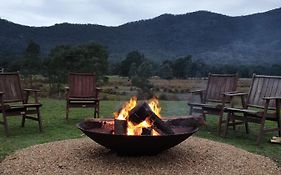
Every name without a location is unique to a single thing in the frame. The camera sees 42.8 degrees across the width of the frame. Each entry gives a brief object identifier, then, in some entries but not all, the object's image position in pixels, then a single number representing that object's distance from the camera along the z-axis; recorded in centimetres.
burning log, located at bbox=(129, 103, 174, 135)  421
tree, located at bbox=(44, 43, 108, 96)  1762
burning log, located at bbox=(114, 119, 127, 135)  409
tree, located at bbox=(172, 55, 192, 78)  2466
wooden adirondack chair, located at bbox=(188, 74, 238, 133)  659
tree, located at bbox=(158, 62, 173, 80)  2303
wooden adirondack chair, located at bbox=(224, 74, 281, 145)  556
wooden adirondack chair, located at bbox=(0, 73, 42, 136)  585
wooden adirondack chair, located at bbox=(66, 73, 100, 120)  751
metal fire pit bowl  373
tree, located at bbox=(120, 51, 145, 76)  2266
